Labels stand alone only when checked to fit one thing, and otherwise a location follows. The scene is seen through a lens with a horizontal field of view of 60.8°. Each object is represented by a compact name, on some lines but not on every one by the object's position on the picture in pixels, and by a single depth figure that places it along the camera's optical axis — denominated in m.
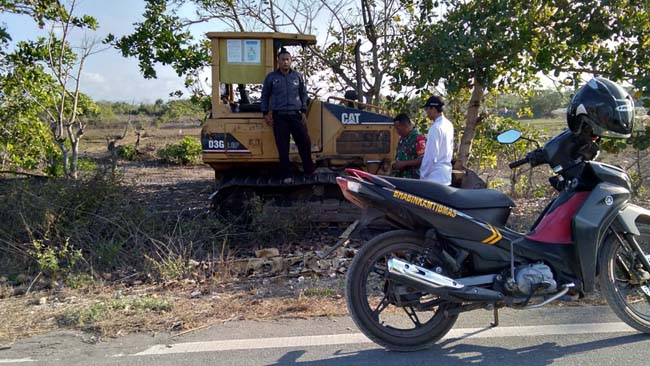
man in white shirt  5.54
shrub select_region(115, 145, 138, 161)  18.67
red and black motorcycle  3.77
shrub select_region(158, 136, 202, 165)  17.89
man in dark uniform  7.58
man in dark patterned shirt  6.54
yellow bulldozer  8.15
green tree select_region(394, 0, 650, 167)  8.01
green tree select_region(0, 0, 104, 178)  10.23
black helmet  3.87
